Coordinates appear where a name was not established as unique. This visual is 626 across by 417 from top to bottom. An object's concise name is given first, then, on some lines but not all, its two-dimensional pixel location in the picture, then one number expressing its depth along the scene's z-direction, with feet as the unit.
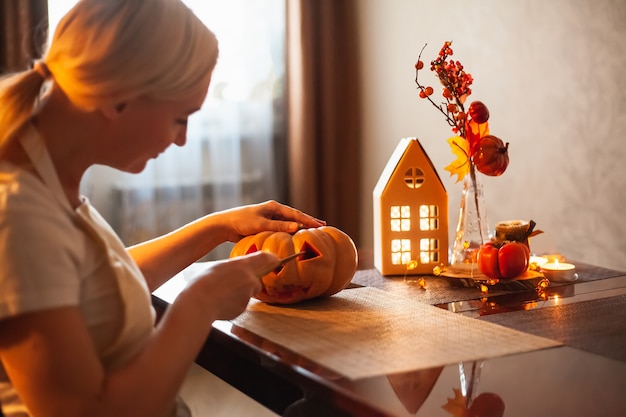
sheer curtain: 10.47
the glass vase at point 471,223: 5.04
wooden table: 2.74
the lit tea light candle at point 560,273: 4.76
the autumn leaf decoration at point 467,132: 4.93
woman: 2.69
